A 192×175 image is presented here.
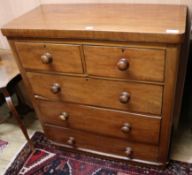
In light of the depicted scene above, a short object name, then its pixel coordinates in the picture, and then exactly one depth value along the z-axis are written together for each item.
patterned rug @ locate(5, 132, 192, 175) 1.36
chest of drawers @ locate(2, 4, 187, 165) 0.91
